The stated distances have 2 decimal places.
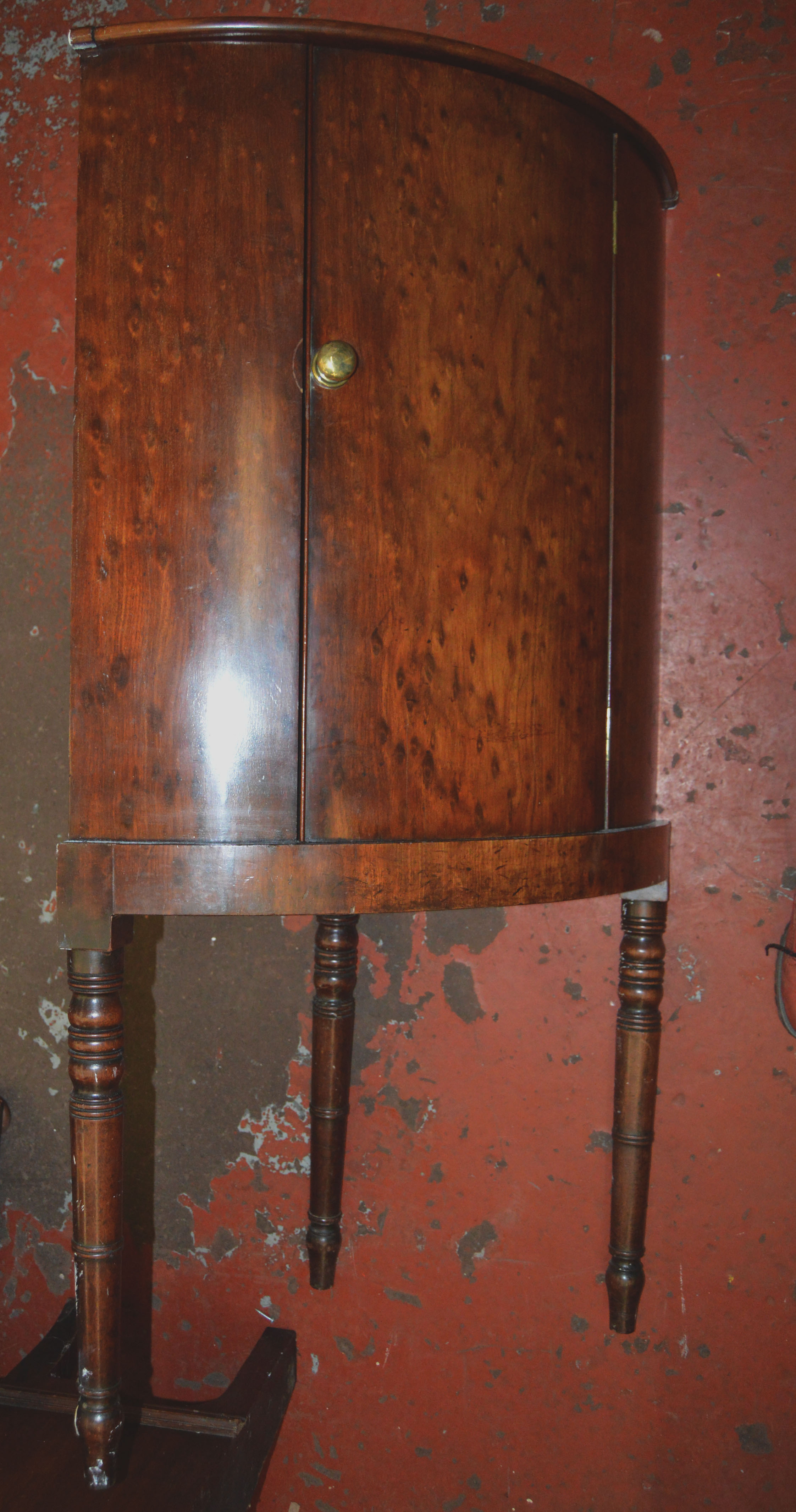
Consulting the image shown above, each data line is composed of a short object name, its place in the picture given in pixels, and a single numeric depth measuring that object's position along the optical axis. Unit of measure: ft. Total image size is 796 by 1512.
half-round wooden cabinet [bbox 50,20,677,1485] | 2.50
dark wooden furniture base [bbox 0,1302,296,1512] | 3.21
